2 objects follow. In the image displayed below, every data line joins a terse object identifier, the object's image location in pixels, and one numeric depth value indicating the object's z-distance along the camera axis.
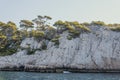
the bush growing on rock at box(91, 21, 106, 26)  106.90
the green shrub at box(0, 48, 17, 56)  101.28
